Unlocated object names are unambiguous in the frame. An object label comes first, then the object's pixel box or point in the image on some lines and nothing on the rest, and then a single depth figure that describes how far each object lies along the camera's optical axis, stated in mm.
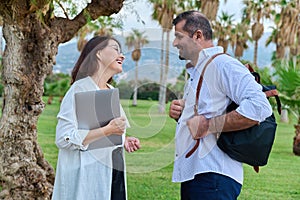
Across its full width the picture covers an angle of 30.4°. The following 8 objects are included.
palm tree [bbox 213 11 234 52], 32500
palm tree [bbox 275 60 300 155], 11008
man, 2416
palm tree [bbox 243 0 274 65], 30594
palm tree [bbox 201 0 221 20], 21703
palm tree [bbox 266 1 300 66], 26156
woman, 2639
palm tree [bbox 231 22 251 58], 33750
